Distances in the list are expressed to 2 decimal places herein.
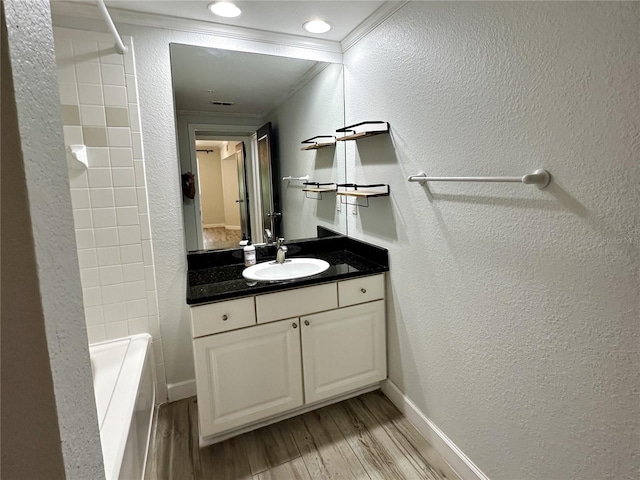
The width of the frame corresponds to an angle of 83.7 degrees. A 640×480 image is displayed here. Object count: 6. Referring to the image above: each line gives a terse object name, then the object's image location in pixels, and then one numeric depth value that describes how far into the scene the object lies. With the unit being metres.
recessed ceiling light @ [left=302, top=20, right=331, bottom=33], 1.94
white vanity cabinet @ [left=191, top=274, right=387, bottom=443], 1.67
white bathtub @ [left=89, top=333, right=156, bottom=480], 1.24
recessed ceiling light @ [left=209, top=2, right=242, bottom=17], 1.74
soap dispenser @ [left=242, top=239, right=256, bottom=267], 2.12
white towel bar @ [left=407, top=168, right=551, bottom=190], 1.09
